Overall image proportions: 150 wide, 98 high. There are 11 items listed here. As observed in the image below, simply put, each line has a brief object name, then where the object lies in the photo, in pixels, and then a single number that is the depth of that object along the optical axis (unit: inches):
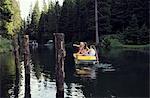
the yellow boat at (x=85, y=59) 658.9
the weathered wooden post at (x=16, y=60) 466.7
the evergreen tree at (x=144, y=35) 1117.7
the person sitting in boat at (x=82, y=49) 681.8
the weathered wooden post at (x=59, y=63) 341.2
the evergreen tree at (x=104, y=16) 1285.0
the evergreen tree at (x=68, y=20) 1568.2
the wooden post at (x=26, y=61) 439.9
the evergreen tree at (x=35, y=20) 2523.2
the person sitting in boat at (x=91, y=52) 667.1
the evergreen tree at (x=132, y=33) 1138.3
